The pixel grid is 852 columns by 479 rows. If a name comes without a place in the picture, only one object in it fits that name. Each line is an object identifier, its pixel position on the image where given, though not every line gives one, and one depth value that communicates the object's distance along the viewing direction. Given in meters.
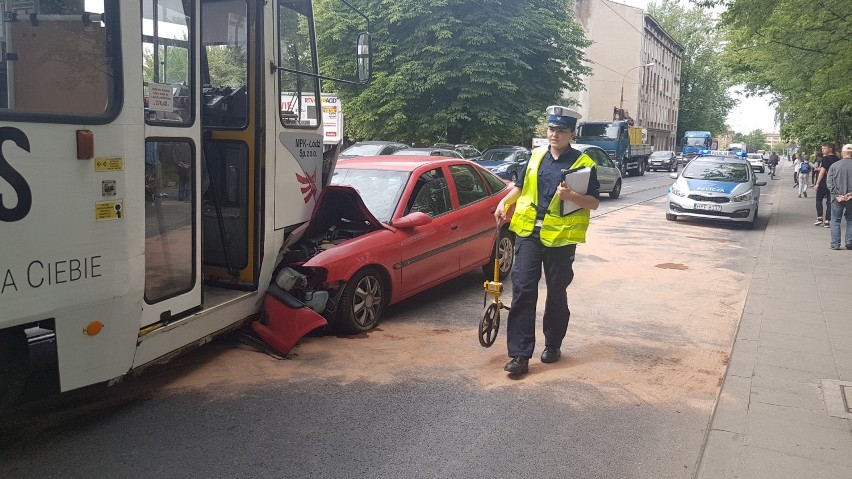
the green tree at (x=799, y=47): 14.92
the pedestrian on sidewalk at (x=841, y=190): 12.16
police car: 15.23
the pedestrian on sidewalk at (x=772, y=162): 50.19
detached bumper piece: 5.62
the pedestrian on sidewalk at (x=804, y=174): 26.33
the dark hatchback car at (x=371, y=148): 20.08
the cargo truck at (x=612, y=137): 35.84
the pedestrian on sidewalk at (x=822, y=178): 15.66
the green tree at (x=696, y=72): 80.56
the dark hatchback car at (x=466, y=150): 24.97
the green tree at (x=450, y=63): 27.19
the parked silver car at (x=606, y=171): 21.54
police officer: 5.32
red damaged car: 6.03
